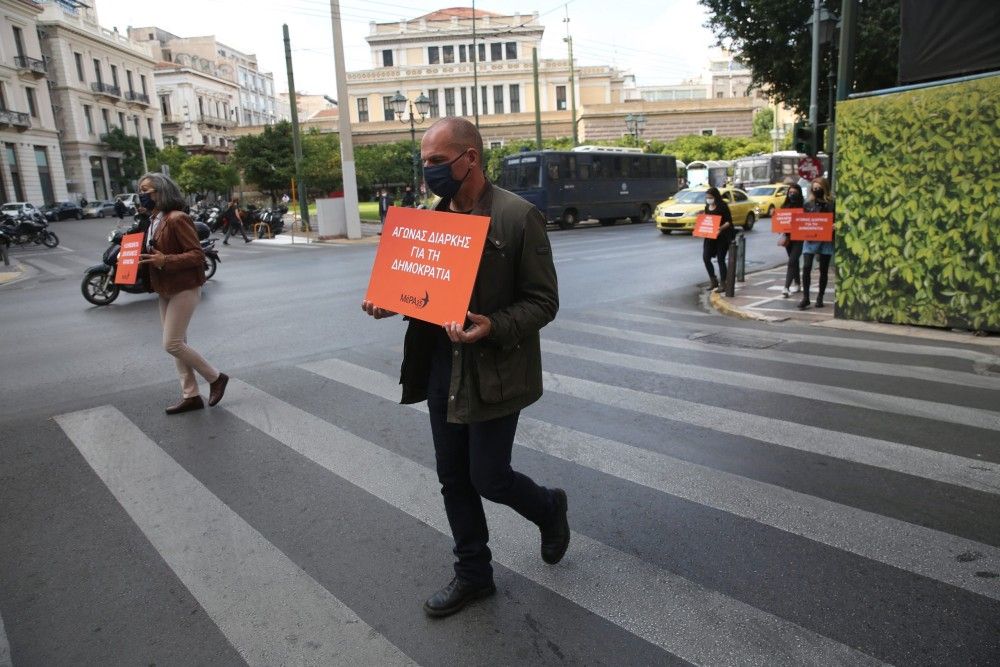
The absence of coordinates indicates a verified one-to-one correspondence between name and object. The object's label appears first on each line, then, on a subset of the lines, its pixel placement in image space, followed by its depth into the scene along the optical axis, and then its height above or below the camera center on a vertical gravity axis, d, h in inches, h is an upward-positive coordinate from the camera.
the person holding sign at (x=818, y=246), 387.2 -49.9
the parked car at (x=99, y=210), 1971.0 -59.5
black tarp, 307.6 +47.2
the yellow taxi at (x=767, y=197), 1133.6 -66.4
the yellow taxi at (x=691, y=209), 905.5 -65.8
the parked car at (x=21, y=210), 1315.2 -36.3
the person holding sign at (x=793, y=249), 411.8 -54.1
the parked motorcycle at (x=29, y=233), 1059.3 -60.2
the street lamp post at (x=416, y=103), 1071.0 +104.2
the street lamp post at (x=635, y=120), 1816.1 +107.4
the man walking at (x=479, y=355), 105.0 -28.2
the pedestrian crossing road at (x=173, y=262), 213.9 -22.8
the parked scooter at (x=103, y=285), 449.7 -60.4
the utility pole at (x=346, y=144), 929.8 +42.1
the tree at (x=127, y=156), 2503.7 +105.0
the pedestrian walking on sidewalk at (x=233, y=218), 1044.5 -52.8
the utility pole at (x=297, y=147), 1091.9 +48.6
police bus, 1074.7 -27.7
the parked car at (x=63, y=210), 1861.5 -53.1
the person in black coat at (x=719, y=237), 448.5 -50.4
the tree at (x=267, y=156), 1462.8 +50.2
